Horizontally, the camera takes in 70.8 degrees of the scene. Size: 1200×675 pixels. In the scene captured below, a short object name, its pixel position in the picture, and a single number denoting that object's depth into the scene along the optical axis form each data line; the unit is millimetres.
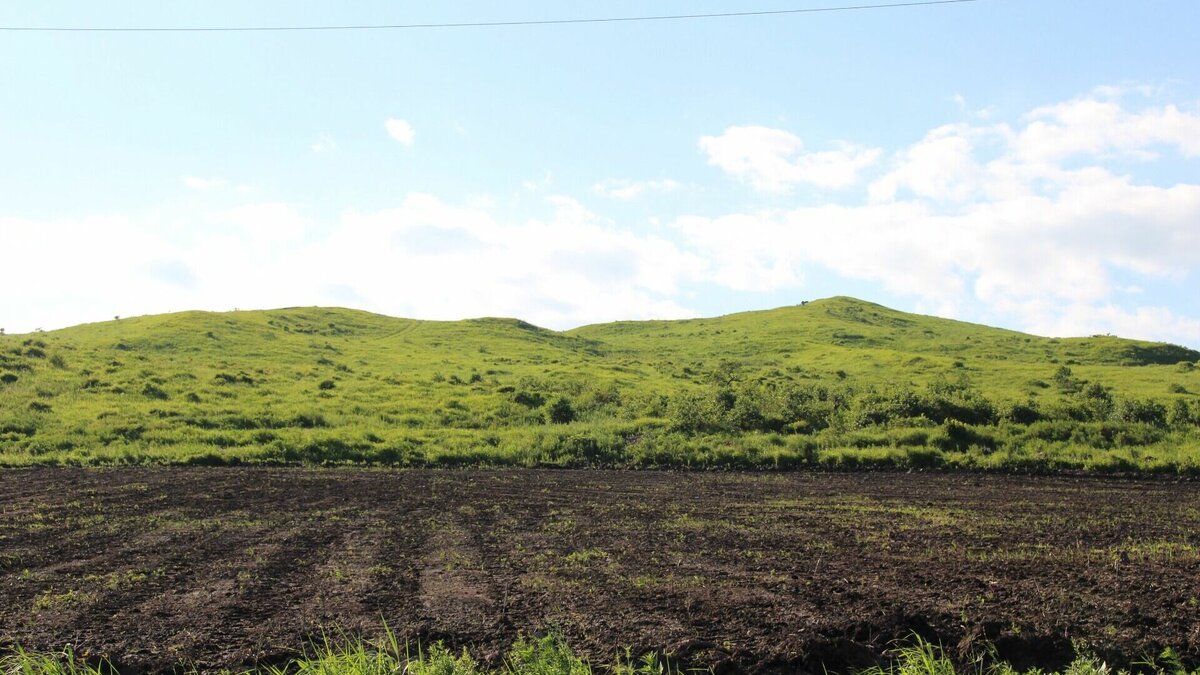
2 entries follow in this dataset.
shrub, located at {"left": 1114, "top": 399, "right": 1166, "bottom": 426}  30109
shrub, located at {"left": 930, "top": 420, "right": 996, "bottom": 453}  27359
